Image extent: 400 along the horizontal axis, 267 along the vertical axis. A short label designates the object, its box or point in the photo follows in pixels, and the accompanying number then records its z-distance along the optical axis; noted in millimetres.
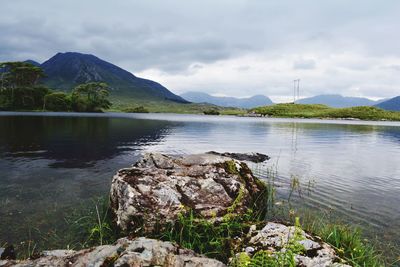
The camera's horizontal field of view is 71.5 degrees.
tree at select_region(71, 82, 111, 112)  186000
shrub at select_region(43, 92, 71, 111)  168000
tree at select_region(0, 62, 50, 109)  161500
